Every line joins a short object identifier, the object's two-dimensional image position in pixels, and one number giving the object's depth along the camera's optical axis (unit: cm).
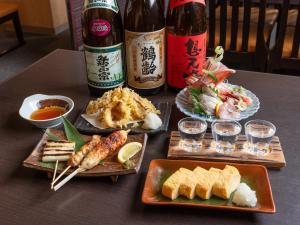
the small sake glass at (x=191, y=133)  80
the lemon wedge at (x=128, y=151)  74
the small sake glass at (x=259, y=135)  77
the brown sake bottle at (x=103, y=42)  95
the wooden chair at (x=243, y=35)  174
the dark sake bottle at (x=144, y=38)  95
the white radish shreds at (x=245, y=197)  63
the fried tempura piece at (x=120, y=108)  87
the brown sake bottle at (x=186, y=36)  96
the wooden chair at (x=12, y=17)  288
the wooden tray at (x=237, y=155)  74
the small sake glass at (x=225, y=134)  78
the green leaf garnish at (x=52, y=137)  80
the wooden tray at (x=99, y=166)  71
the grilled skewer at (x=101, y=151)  71
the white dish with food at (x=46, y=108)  89
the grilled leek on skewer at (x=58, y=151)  74
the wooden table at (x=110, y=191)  64
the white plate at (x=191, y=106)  88
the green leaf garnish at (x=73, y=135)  79
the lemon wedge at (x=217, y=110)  88
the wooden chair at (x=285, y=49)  170
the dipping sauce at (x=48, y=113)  91
